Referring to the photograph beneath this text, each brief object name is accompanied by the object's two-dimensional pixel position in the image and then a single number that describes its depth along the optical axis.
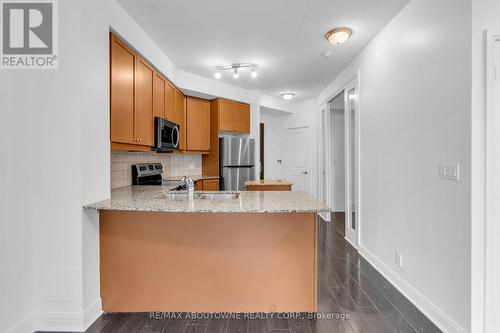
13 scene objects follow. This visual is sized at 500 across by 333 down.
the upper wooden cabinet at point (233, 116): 4.71
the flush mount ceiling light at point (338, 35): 2.79
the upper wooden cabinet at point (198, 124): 4.46
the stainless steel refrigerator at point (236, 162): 4.71
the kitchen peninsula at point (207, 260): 2.06
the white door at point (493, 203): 1.66
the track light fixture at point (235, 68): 3.86
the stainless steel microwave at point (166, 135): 3.17
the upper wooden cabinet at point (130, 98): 2.33
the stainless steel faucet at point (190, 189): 2.23
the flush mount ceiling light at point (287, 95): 5.44
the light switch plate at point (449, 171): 1.80
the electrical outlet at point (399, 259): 2.49
